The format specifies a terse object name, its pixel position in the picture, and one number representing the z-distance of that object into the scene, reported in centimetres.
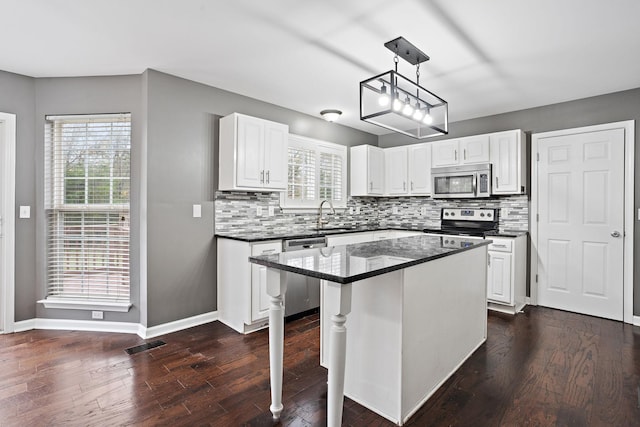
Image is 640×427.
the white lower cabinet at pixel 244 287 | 314
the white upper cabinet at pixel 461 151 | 423
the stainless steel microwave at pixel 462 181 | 417
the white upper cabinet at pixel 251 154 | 336
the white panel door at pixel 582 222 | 358
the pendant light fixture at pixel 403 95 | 227
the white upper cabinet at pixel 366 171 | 497
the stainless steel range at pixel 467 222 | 417
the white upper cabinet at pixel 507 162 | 396
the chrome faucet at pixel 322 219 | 465
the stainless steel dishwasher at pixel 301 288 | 348
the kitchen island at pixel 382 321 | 158
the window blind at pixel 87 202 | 324
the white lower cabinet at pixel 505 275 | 371
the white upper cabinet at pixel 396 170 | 508
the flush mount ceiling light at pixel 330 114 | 432
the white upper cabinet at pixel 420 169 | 480
